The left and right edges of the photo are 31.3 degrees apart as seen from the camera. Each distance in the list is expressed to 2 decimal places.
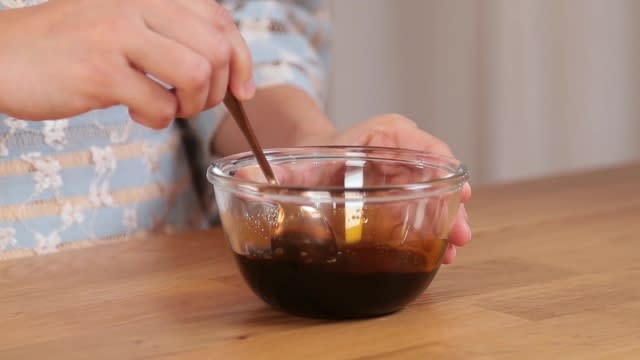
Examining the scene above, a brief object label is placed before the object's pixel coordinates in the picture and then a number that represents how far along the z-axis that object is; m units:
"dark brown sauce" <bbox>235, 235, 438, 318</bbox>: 0.72
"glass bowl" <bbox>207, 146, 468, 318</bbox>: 0.73
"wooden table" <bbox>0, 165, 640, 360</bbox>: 0.70
